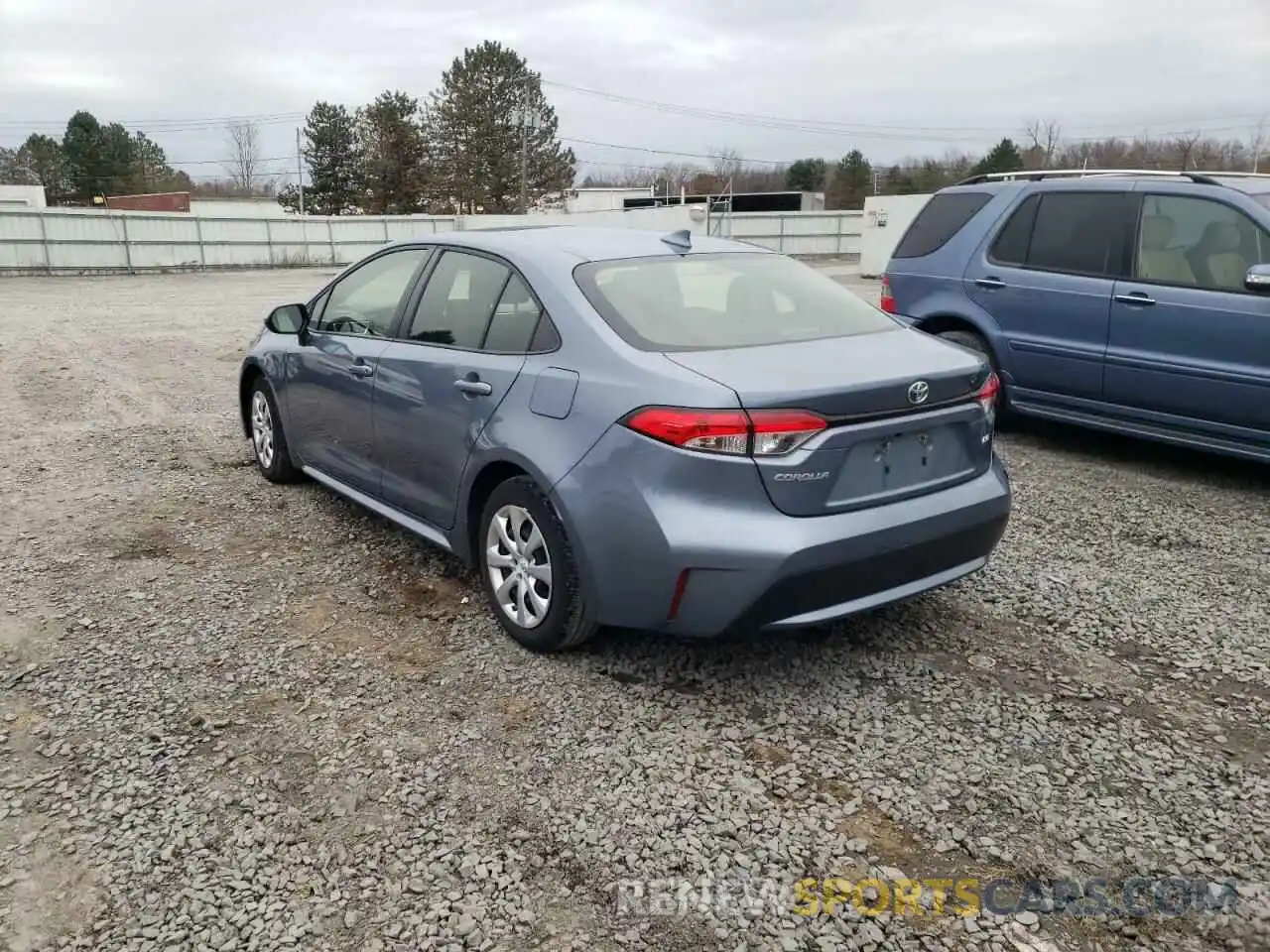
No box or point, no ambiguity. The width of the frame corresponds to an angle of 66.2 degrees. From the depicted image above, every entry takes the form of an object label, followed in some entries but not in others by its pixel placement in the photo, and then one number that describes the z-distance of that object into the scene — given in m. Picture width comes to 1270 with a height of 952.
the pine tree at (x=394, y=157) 51.91
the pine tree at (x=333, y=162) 55.31
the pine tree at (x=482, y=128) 52.72
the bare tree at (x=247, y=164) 73.56
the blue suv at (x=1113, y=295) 5.54
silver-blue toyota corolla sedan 3.06
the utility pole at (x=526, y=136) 48.62
